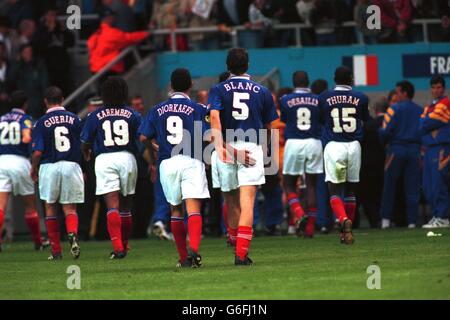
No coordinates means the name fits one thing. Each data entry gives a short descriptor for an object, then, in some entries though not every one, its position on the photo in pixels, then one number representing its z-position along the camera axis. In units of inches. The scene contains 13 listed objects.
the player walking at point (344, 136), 781.9
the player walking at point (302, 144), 851.4
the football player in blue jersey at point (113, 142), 709.9
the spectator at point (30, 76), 1089.4
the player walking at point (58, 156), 743.7
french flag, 1029.8
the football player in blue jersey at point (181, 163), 626.5
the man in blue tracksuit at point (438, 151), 917.8
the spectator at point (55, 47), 1095.6
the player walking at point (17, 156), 832.9
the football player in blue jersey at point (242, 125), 616.4
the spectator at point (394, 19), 1005.8
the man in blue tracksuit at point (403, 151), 952.3
